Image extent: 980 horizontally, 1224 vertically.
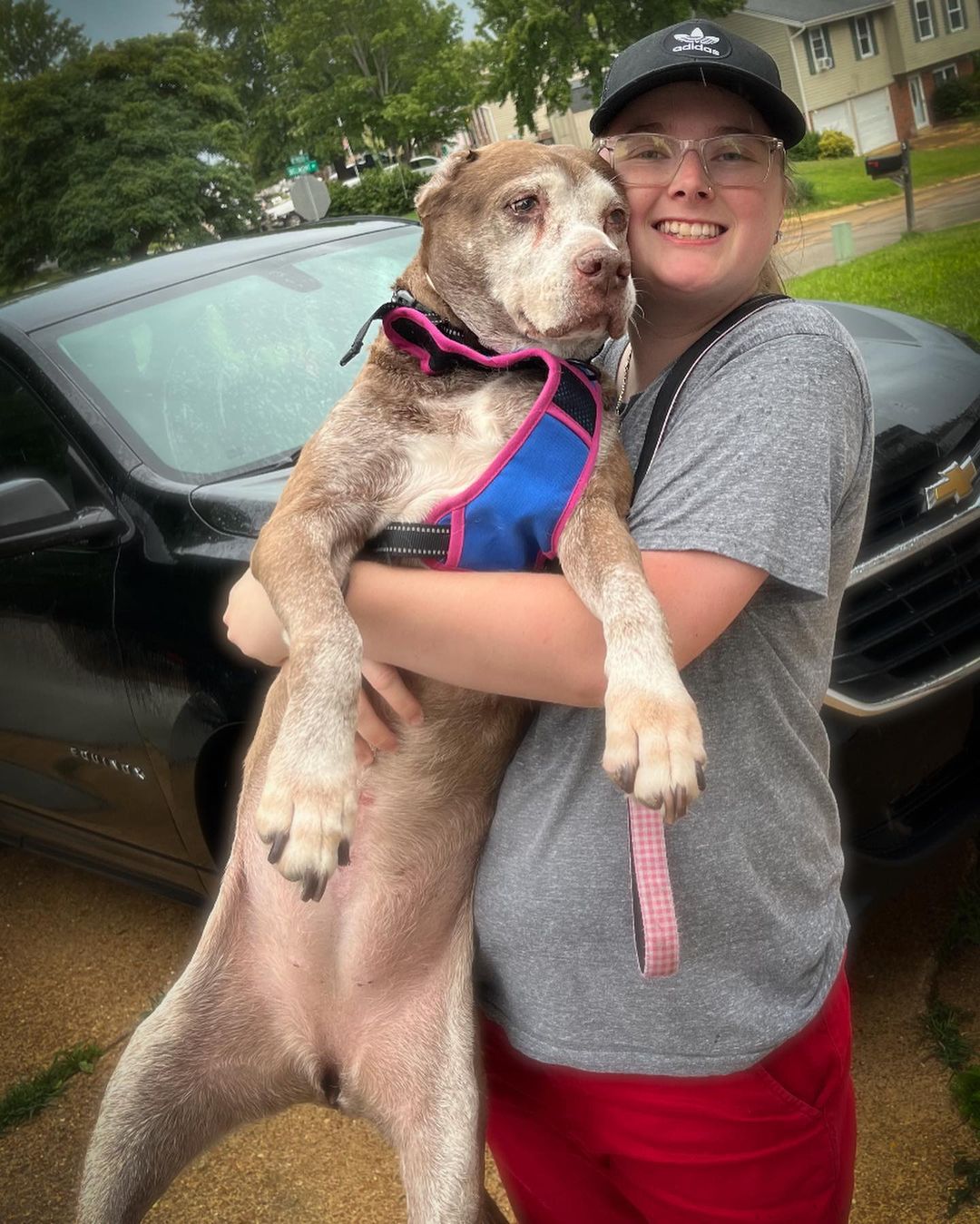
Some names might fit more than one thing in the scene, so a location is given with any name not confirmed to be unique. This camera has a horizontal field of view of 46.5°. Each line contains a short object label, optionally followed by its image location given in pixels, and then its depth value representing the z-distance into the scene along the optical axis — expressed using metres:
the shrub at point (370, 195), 19.57
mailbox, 7.20
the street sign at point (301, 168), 24.10
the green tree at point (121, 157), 28.55
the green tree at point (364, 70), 25.08
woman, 1.52
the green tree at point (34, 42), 24.92
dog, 1.93
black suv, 2.63
